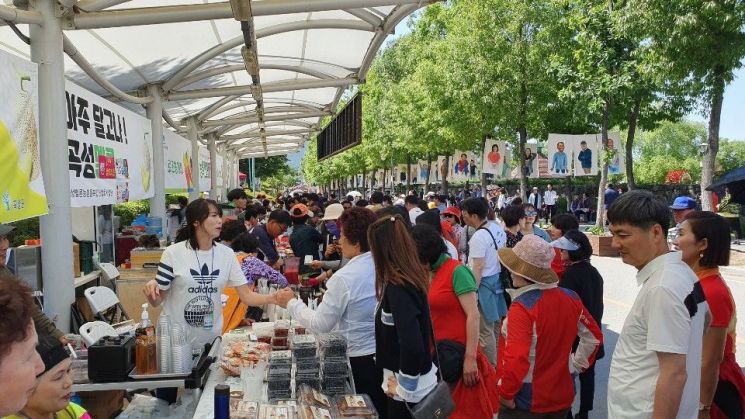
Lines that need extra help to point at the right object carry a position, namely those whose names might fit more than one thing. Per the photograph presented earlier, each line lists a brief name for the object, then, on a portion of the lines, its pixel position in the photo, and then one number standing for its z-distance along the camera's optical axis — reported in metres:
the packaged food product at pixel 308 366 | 3.72
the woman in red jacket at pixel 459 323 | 3.75
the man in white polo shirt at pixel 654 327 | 2.49
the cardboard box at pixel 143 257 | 8.39
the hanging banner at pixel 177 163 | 13.37
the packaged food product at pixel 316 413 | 3.31
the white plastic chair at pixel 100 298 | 6.40
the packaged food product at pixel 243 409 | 3.26
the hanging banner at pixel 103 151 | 6.89
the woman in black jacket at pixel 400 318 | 3.16
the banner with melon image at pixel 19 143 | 5.09
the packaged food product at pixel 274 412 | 3.29
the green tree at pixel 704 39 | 14.01
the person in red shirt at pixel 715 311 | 3.23
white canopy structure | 6.21
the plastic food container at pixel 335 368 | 3.72
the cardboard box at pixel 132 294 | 7.96
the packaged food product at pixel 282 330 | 4.25
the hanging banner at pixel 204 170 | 19.41
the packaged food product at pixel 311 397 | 3.49
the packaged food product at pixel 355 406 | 3.34
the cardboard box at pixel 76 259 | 7.92
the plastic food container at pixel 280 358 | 3.71
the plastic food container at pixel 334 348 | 3.75
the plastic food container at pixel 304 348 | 3.74
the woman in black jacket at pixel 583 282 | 5.18
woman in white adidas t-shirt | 4.46
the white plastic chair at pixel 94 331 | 4.61
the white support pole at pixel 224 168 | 28.51
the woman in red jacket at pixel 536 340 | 3.57
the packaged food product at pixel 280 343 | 4.12
